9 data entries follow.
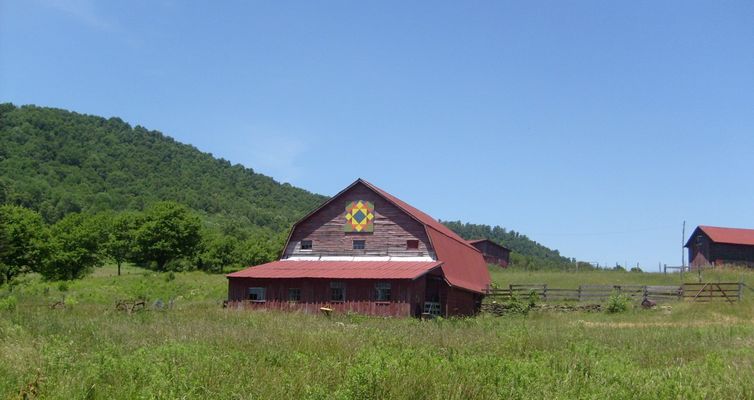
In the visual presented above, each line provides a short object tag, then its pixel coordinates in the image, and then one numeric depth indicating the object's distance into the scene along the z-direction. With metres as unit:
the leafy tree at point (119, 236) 81.25
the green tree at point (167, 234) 77.88
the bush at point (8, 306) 22.07
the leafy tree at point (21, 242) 67.88
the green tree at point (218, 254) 80.57
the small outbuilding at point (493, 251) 80.31
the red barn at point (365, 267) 34.41
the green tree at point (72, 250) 71.25
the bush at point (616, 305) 36.97
